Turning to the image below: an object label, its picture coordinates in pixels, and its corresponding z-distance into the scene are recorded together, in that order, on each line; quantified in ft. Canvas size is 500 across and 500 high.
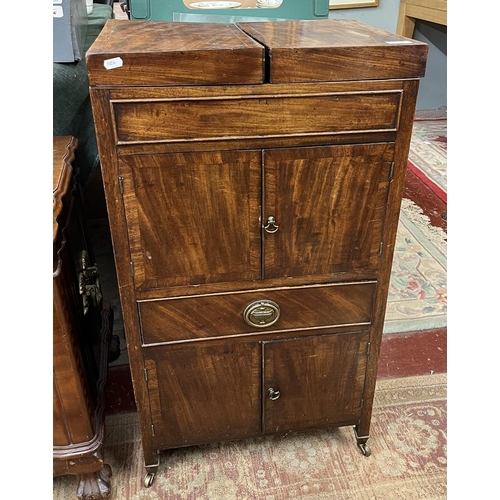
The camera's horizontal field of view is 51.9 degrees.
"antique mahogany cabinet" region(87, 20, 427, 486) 2.43
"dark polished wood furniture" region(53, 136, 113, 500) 2.91
